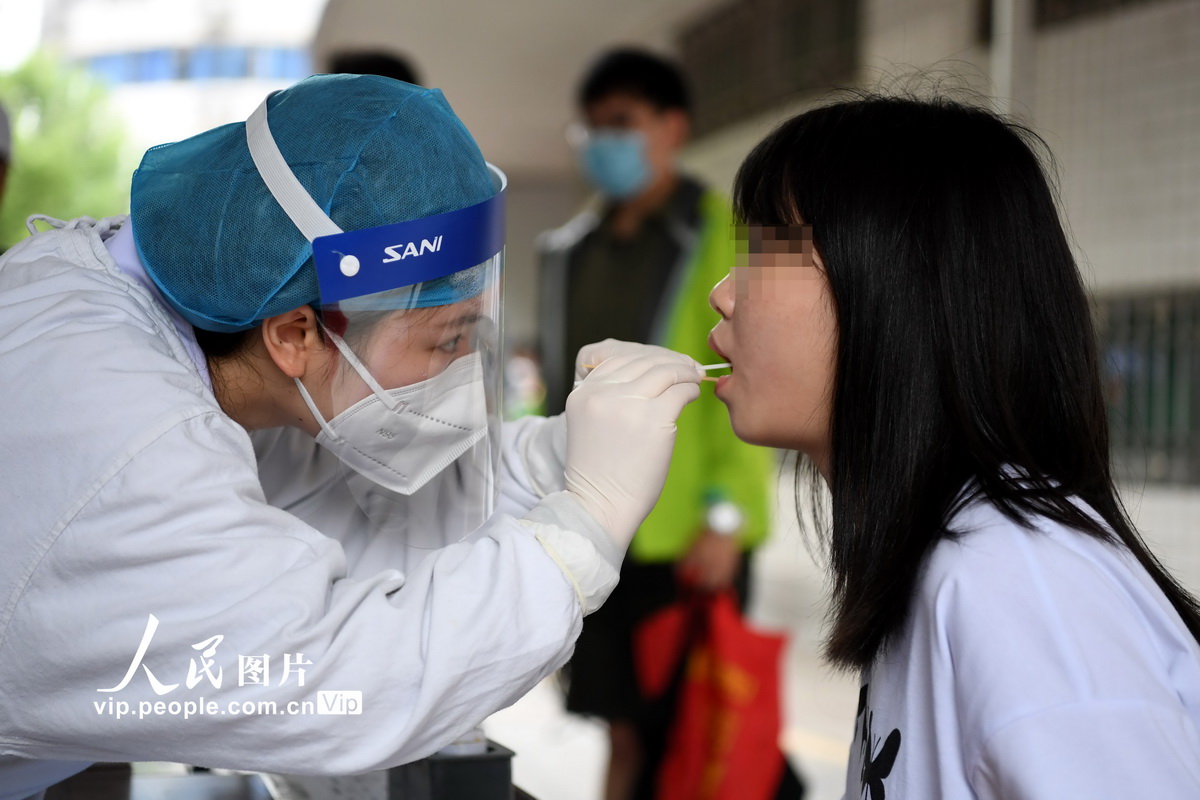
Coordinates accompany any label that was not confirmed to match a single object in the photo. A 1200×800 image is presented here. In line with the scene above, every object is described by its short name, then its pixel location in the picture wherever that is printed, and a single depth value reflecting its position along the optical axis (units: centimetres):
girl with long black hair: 88
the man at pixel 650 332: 251
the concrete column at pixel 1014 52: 296
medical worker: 87
